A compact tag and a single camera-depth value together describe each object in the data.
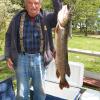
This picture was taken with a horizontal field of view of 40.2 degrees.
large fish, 1.19
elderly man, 1.62
